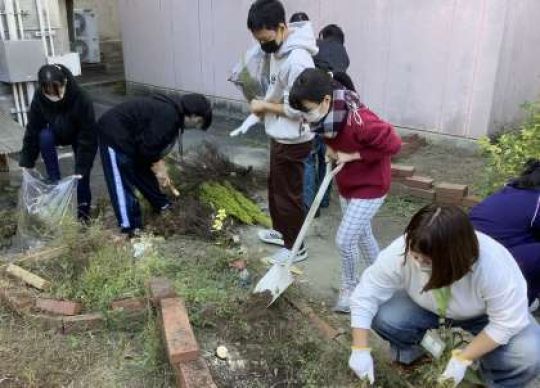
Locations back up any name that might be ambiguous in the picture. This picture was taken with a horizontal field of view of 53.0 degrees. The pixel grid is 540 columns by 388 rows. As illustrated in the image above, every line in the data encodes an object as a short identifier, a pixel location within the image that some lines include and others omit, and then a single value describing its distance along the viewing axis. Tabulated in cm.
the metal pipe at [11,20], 577
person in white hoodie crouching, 199
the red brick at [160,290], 287
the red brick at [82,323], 289
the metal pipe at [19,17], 585
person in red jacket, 287
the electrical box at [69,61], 627
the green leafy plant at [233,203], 457
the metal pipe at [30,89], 621
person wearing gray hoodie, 338
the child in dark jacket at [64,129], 430
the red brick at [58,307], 296
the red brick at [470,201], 461
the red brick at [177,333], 244
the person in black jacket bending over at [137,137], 372
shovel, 299
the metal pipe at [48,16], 615
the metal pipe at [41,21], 603
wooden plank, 318
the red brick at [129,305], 298
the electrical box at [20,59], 573
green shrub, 362
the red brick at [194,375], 229
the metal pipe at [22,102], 617
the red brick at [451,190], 469
